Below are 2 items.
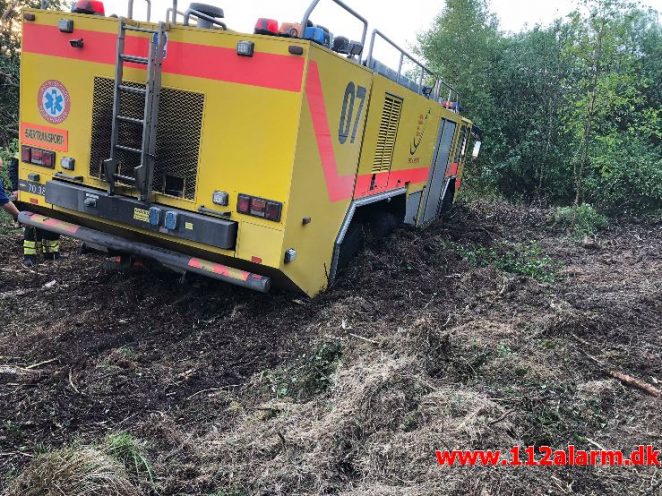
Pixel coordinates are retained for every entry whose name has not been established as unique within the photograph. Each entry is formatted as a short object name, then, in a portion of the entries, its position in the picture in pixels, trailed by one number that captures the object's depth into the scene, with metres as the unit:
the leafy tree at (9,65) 10.09
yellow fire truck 4.14
